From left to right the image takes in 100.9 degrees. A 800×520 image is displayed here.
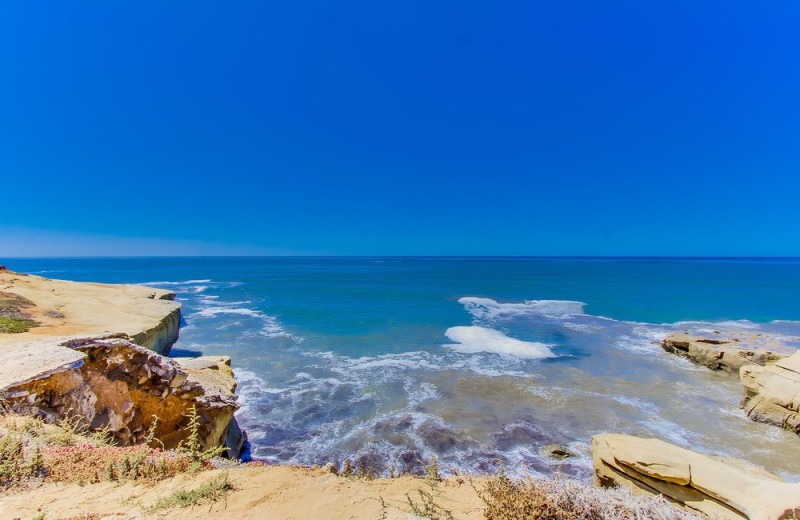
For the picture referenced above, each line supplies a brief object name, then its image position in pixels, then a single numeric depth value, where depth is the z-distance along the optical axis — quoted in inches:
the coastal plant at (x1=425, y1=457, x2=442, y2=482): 232.4
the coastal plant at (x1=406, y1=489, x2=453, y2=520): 183.3
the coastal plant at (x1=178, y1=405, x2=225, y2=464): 223.3
